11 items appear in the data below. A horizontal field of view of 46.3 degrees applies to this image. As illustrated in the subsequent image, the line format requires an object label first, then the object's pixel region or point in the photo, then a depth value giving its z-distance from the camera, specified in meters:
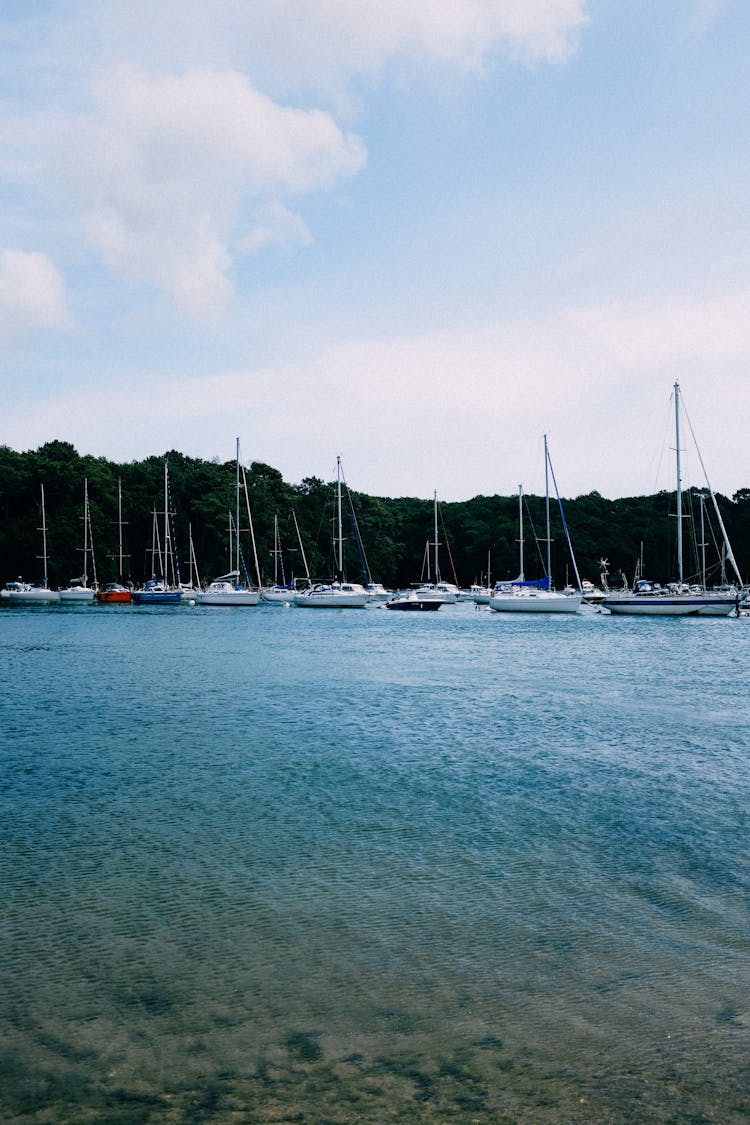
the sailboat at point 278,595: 103.31
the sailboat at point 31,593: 103.31
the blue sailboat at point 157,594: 101.25
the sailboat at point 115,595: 102.56
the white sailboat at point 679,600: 71.19
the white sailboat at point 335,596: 91.19
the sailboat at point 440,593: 96.38
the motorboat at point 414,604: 94.38
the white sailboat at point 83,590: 104.88
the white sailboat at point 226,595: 91.50
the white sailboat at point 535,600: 80.06
